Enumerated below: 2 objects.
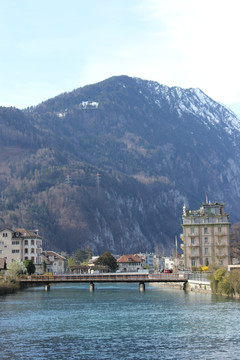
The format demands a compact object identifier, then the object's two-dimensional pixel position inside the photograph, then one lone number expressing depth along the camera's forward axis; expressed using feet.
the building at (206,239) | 580.30
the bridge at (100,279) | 490.90
